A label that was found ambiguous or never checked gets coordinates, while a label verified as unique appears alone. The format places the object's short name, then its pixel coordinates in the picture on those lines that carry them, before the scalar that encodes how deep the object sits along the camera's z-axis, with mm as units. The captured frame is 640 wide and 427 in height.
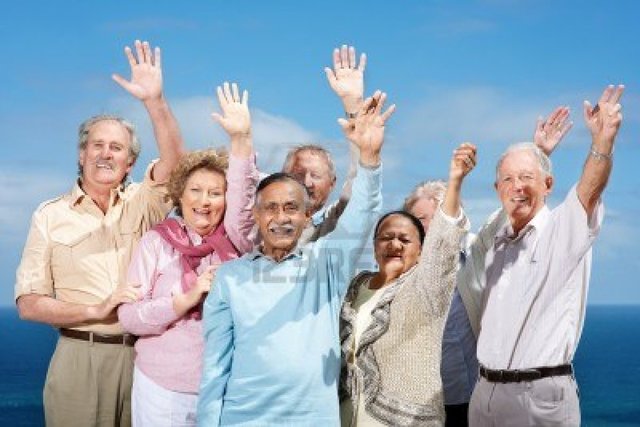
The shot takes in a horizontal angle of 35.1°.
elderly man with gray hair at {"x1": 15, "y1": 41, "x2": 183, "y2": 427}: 6602
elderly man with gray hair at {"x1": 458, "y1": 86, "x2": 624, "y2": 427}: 5723
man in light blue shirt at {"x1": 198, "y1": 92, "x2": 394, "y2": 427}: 5227
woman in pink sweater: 5934
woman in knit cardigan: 5398
